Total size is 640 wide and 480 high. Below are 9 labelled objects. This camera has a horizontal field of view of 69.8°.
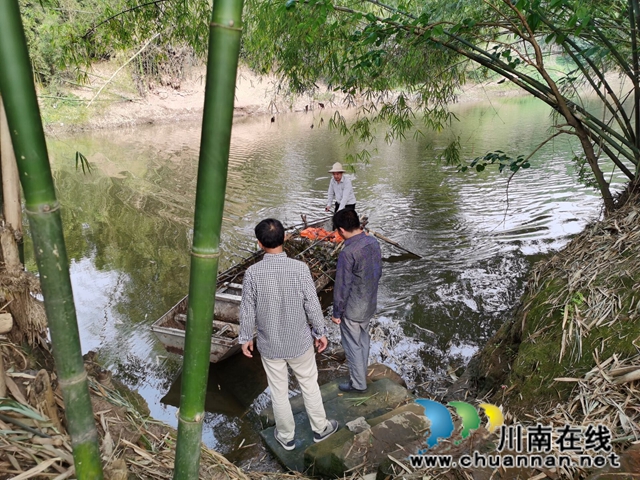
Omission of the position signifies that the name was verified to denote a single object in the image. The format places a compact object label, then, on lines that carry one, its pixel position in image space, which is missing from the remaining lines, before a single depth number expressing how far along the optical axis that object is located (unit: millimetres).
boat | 5336
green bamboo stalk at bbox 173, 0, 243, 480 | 847
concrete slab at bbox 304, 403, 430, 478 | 2977
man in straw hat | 8945
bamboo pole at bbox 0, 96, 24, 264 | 1774
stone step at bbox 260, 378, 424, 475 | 3285
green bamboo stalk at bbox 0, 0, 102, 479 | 794
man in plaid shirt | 3170
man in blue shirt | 3988
